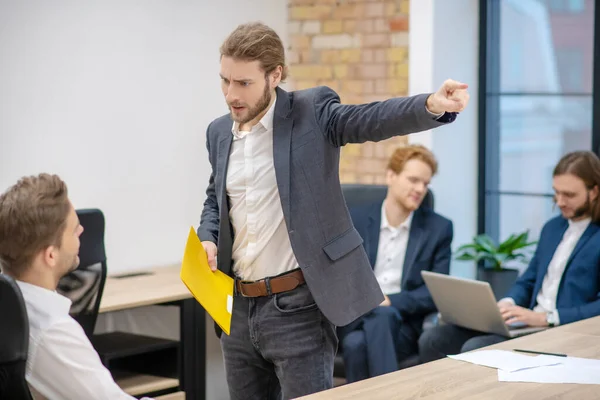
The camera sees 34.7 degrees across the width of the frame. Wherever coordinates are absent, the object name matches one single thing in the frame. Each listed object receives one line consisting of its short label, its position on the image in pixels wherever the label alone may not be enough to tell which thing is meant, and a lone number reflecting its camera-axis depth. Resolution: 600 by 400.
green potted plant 4.70
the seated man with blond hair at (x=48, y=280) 1.95
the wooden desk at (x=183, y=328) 4.07
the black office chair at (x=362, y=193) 4.51
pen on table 2.64
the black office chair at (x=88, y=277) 3.55
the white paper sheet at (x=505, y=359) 2.52
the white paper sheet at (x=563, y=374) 2.38
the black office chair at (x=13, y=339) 1.87
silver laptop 3.74
